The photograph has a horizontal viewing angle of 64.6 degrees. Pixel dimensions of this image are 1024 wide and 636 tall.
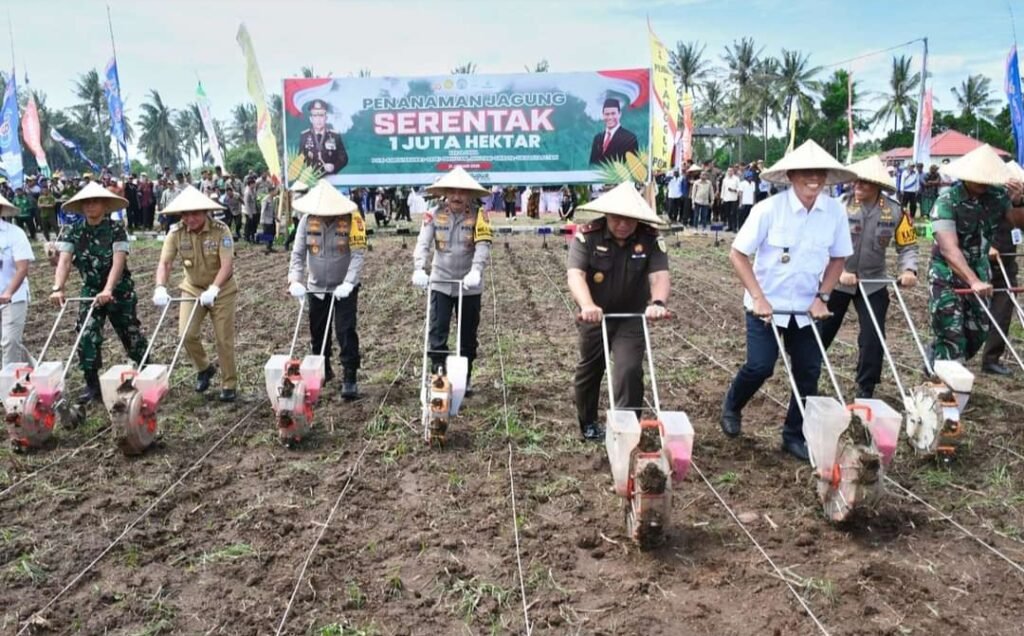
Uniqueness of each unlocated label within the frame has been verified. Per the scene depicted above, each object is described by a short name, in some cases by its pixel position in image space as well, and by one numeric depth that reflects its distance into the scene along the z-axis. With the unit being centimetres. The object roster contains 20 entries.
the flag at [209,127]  2211
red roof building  5338
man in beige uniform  632
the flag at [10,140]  1909
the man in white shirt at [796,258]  471
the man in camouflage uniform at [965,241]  561
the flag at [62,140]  2814
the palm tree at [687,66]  6744
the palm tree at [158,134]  8831
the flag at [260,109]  1920
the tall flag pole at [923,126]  2008
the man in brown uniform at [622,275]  477
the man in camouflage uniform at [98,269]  616
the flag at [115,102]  2256
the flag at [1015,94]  1502
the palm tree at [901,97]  6322
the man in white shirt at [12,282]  592
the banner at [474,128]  2047
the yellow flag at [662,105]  1994
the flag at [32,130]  2348
